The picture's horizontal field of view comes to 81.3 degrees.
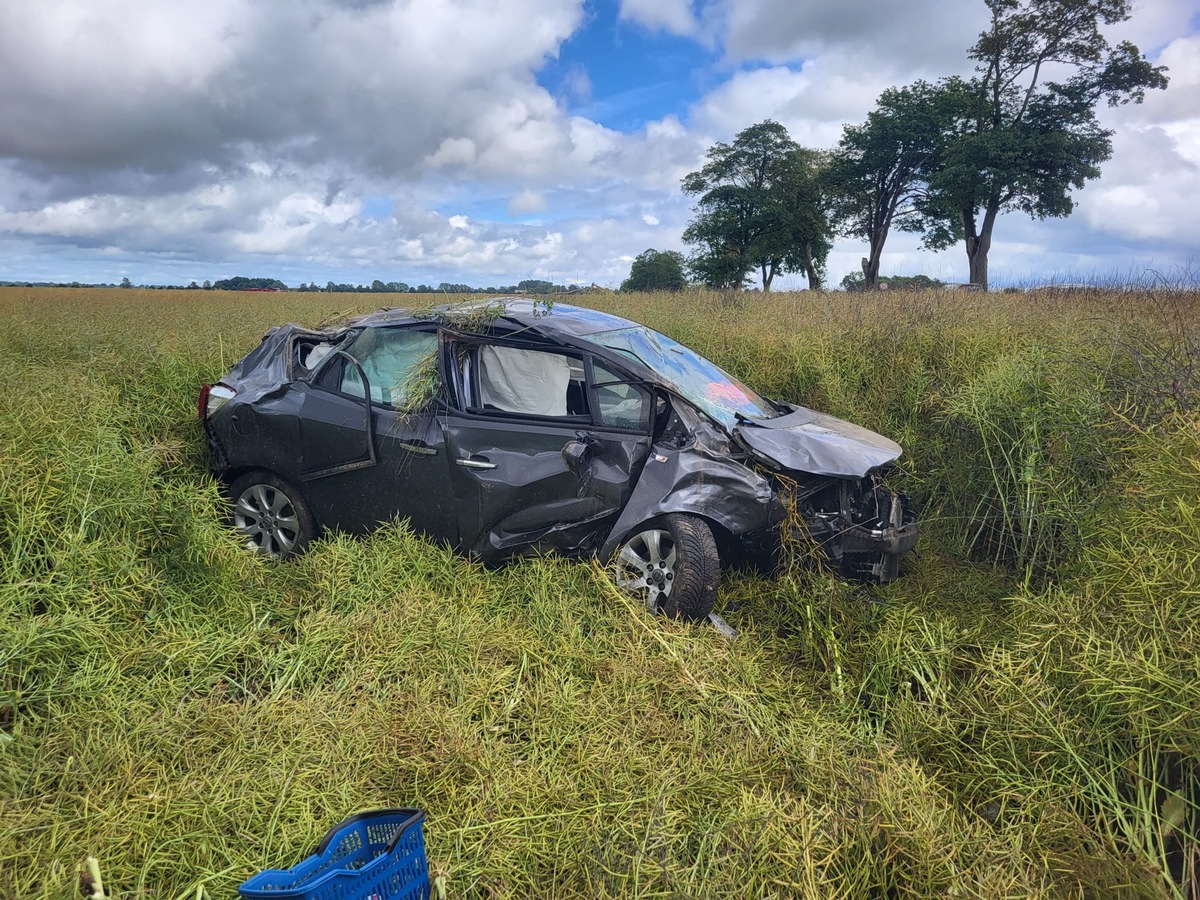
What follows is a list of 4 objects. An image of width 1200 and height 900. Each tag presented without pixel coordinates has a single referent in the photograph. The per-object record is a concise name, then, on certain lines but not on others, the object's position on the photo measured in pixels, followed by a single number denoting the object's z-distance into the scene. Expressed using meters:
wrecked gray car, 3.93
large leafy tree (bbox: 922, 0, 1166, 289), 25.50
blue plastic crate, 1.82
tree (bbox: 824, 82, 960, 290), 31.94
